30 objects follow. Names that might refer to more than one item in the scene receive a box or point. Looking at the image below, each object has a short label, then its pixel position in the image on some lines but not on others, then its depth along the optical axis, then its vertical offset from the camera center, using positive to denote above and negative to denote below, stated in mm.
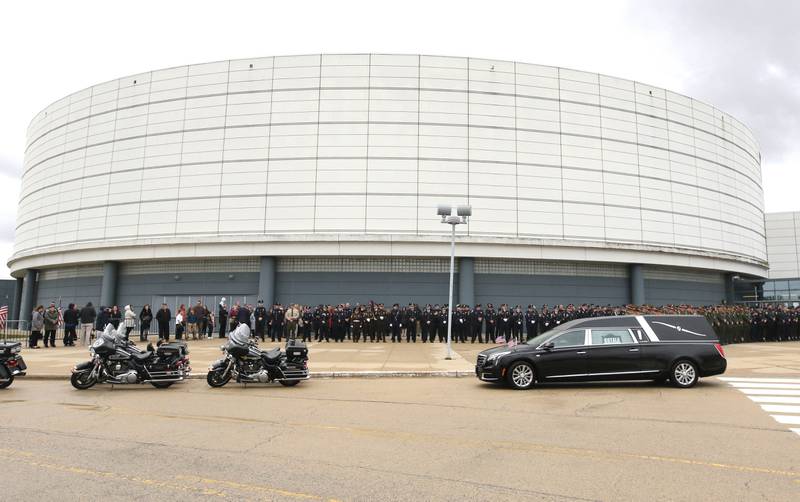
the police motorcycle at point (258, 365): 12023 -1223
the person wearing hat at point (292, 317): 23422 -174
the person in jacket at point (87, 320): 22422 -497
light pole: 17678 +3579
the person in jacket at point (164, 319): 22969 -384
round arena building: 29219 +7571
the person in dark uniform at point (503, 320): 24359 -85
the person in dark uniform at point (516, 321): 24438 -117
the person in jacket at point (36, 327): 21219 -801
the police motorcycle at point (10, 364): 11820 -1300
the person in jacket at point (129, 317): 23334 -346
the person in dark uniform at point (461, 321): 24750 -183
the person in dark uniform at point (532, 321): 24484 -97
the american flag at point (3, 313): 26500 -335
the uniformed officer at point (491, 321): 24656 -147
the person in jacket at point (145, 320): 23969 -467
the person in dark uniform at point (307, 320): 24875 -303
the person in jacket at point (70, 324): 22453 -694
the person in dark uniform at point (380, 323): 24438 -360
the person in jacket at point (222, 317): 25691 -267
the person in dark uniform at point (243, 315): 23859 -129
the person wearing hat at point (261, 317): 24766 -213
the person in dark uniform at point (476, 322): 24828 -206
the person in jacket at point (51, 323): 21406 -633
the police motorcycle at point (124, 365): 11711 -1257
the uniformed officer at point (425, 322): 24531 -265
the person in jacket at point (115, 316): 23844 -320
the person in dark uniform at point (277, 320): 24344 -335
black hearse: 11461 -799
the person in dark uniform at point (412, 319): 24438 -134
